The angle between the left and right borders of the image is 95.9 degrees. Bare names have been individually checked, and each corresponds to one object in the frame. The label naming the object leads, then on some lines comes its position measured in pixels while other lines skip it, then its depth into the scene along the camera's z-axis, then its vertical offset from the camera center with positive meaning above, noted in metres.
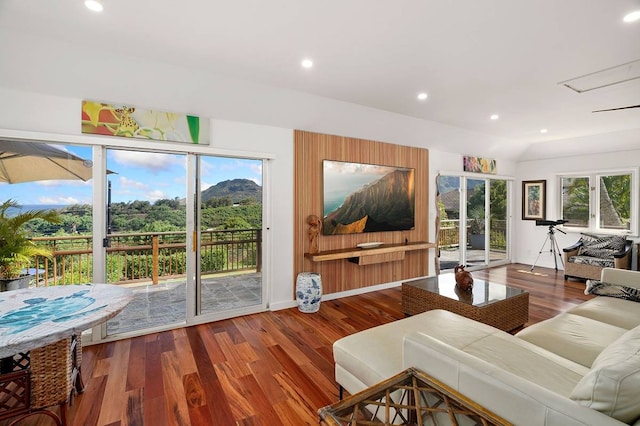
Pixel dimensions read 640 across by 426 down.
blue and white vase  3.75 -1.07
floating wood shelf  4.04 -0.63
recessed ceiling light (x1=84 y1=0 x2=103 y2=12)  1.95 +1.42
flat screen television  4.34 +0.21
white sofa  1.01 -0.86
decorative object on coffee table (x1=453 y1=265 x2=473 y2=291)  3.36 -0.81
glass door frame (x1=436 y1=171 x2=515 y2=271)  6.01 -0.02
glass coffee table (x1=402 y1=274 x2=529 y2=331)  2.92 -0.97
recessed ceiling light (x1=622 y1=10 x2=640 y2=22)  2.04 +1.40
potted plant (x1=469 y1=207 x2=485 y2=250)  6.22 -0.38
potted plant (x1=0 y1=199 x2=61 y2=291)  2.46 -0.33
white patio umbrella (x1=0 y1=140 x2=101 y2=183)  2.71 +0.48
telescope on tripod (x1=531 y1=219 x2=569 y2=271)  5.93 -0.60
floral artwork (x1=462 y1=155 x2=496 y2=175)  6.00 +1.00
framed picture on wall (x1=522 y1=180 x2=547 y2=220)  6.54 +0.27
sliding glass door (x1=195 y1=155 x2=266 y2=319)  3.56 -0.28
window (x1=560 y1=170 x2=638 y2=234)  5.46 +0.20
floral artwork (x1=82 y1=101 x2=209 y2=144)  2.90 +0.95
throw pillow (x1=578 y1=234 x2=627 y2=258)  5.05 -0.62
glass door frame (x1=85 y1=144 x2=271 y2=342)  2.97 -0.26
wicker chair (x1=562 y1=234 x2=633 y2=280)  4.85 -0.79
